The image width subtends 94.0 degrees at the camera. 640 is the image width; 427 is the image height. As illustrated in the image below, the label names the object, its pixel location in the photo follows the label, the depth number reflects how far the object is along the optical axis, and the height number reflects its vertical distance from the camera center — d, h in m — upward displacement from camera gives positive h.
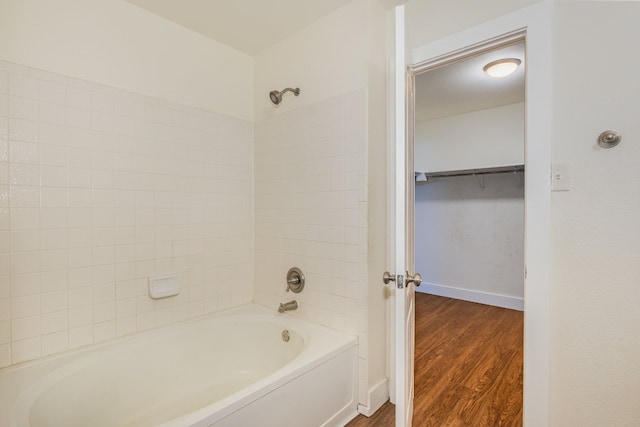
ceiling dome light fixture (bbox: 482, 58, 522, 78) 2.42 +1.21
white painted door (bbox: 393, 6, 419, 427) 1.13 -0.05
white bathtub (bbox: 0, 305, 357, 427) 1.22 -0.83
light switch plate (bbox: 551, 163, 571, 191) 1.28 +0.15
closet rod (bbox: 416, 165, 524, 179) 3.31 +0.48
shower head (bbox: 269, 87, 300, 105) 2.07 +0.81
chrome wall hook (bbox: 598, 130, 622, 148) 1.17 +0.29
